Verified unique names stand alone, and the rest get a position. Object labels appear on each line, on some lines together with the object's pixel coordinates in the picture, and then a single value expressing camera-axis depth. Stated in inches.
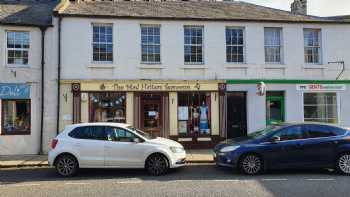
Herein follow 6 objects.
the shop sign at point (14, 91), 541.6
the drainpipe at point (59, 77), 554.9
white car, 387.2
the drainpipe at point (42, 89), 551.8
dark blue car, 382.3
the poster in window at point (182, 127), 589.0
